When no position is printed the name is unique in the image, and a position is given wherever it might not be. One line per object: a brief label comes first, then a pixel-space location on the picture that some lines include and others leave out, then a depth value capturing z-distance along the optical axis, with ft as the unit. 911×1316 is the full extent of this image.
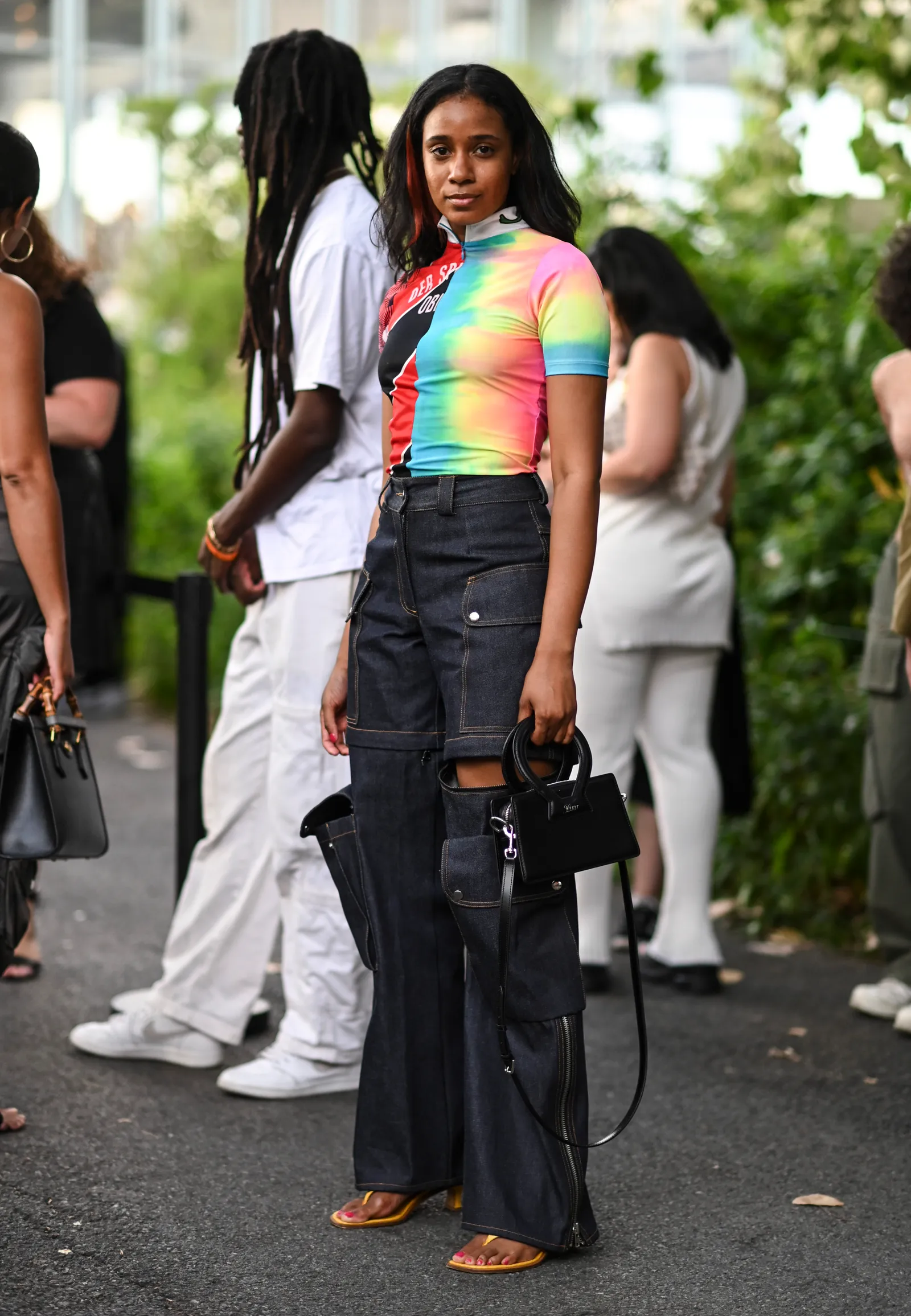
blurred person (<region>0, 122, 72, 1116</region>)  21.79
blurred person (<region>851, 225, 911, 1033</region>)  31.01
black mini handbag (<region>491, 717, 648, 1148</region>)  17.95
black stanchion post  29.86
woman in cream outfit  31.35
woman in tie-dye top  18.34
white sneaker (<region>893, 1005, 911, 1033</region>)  29.30
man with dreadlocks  24.23
